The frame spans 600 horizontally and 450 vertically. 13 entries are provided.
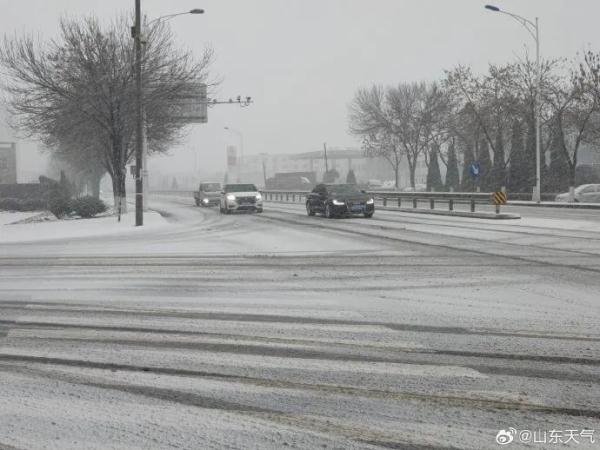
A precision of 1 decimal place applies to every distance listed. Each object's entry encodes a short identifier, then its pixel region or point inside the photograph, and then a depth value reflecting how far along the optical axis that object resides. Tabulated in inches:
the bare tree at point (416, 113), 2674.7
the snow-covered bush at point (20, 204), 2077.8
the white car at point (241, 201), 1341.0
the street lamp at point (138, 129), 925.2
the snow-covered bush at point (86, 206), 1290.6
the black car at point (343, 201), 1099.3
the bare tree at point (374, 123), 2856.8
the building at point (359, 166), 6349.9
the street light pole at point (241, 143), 3545.8
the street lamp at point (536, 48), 1450.5
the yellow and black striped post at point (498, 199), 1044.0
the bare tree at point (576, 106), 1755.7
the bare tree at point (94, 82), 1194.0
